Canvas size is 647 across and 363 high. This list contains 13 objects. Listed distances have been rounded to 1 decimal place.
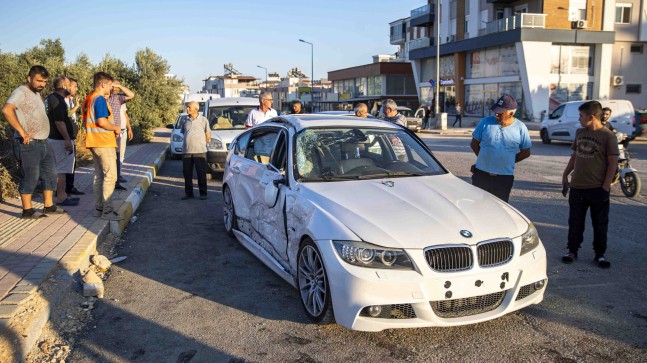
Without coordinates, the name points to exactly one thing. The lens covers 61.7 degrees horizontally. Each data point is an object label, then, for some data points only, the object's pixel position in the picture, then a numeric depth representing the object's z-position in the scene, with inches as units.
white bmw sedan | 145.8
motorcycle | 381.1
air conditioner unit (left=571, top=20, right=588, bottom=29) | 1421.0
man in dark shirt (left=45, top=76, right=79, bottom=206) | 311.6
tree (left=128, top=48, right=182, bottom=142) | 856.3
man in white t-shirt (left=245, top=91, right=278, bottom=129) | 398.6
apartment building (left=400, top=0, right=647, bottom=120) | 1408.7
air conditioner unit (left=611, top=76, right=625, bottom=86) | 1510.3
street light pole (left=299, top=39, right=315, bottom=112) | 2770.2
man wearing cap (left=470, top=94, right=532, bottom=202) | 228.9
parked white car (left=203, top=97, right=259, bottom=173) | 450.6
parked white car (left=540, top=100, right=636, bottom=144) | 776.9
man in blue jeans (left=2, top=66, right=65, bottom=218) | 262.8
